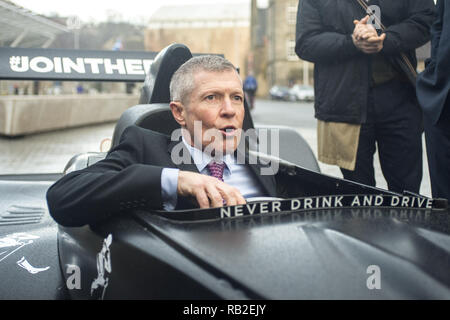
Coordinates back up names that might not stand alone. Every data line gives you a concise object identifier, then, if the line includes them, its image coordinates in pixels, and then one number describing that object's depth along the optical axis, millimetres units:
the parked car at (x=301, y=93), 35750
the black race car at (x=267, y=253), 1060
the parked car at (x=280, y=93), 38938
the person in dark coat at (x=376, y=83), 2754
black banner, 3344
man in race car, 1492
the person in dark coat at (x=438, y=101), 2174
